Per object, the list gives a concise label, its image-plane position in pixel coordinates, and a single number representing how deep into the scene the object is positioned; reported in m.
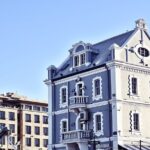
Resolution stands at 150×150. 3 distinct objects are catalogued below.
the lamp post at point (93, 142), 53.56
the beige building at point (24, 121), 106.81
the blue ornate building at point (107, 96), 53.19
